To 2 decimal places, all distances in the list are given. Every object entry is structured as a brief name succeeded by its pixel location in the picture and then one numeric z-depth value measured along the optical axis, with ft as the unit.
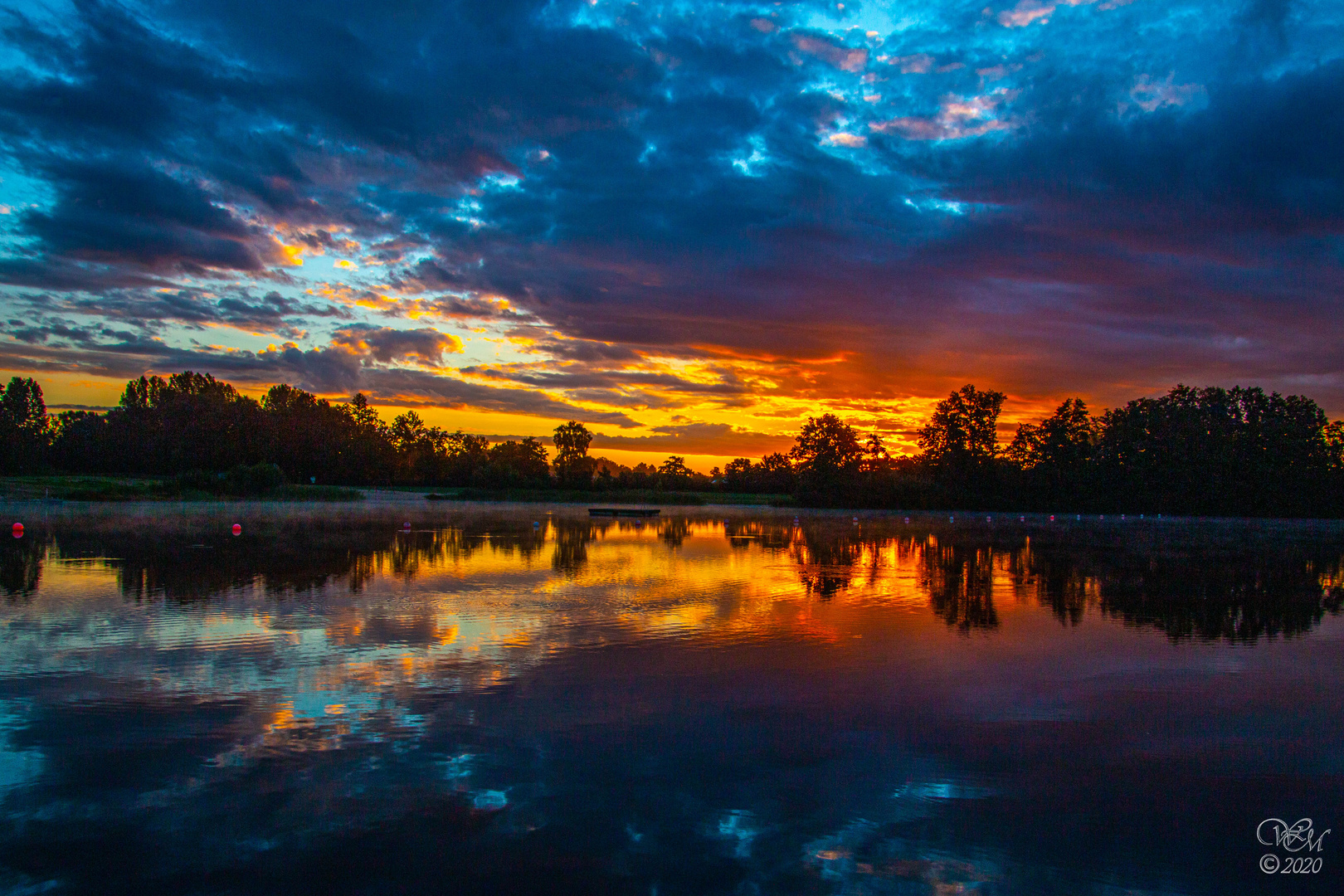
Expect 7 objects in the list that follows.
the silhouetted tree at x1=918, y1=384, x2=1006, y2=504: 275.18
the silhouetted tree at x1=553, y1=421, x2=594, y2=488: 432.25
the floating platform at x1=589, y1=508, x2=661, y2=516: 185.88
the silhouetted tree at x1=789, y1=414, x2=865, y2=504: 287.28
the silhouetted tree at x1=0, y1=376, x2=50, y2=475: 296.71
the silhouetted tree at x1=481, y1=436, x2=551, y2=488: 315.37
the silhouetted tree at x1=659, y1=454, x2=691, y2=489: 399.65
